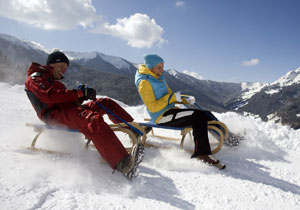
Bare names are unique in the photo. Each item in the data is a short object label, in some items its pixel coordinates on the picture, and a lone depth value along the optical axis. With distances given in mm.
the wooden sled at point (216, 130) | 4050
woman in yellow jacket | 3994
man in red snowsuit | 2779
